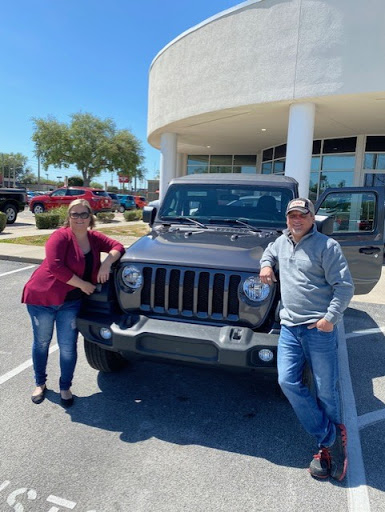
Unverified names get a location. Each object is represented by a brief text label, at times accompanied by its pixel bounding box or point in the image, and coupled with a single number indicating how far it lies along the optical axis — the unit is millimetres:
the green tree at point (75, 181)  60844
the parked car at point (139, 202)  33756
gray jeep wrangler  2689
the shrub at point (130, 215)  20781
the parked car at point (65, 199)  21750
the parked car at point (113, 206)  23009
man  2418
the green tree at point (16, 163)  110000
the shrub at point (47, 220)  14789
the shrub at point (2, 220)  13072
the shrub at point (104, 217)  19750
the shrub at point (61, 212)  15777
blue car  32438
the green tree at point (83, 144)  35531
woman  2982
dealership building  9234
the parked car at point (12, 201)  15625
